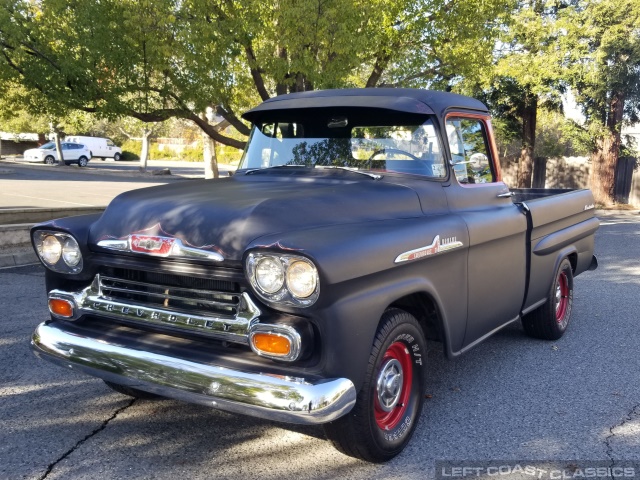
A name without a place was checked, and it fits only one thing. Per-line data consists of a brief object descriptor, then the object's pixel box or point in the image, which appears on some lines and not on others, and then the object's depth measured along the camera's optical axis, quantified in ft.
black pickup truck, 9.66
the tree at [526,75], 56.59
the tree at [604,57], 55.93
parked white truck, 150.04
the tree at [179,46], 33.91
